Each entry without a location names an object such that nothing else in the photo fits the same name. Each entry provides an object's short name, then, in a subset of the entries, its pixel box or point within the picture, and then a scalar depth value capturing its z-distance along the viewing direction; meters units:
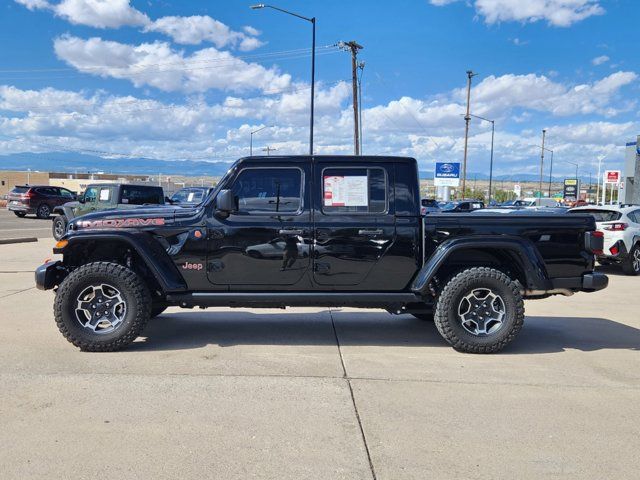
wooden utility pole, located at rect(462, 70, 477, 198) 48.19
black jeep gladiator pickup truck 5.42
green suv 16.34
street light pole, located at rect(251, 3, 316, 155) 24.39
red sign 34.22
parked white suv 11.47
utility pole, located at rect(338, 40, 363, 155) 31.88
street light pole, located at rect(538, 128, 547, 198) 79.38
